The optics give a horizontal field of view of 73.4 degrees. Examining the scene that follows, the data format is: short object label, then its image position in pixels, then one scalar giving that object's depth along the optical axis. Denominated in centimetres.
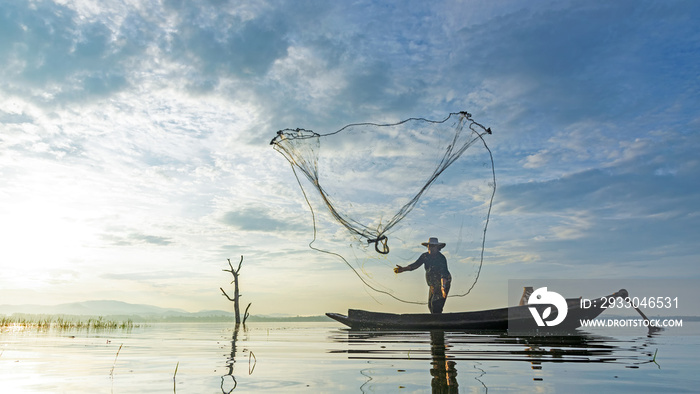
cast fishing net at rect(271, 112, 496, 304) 1490
